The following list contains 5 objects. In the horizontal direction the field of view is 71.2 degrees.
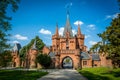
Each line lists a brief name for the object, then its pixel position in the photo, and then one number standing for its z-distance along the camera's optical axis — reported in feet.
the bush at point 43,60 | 82.16
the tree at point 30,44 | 119.59
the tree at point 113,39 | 34.92
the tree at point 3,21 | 24.52
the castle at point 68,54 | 88.12
